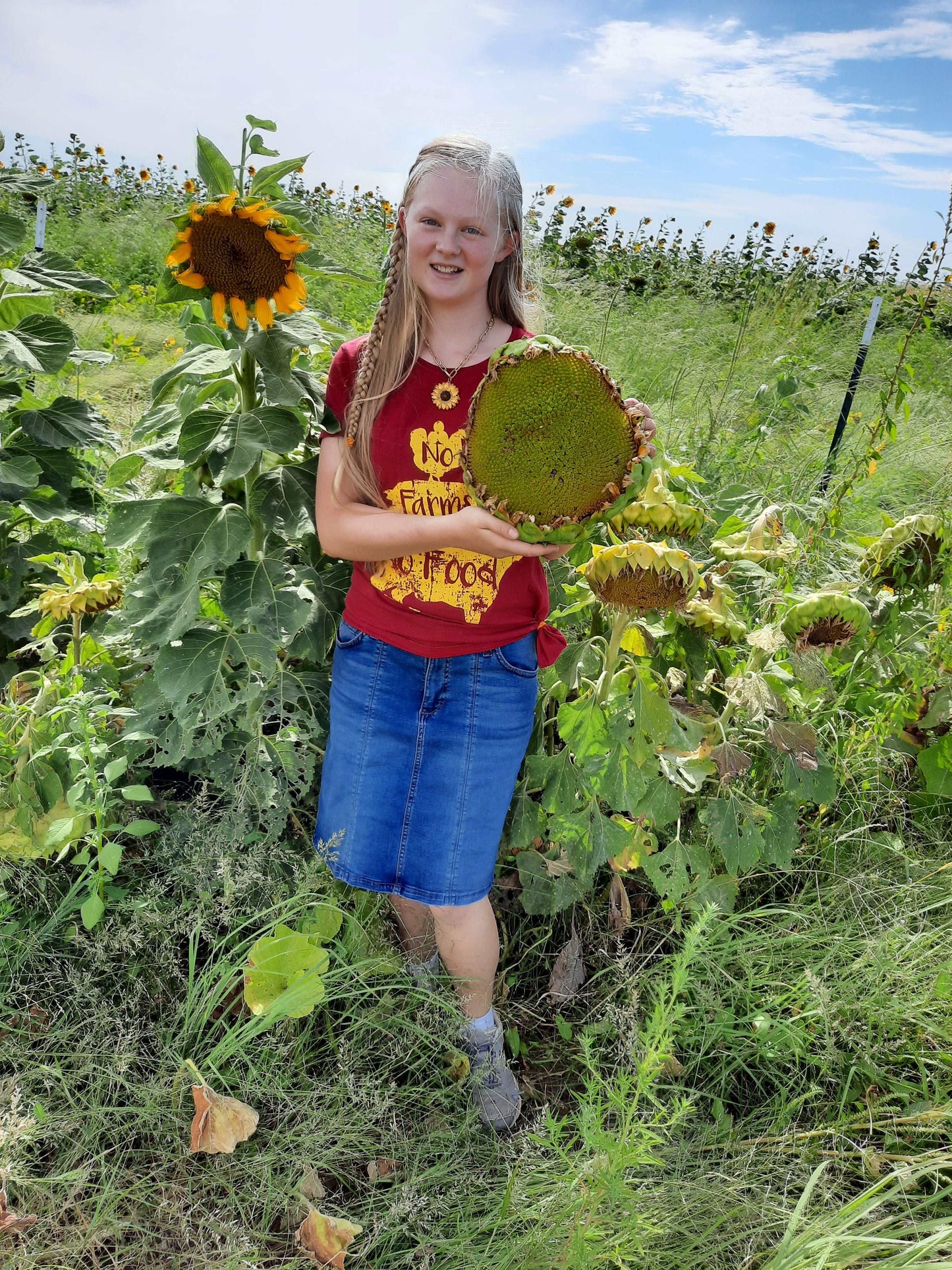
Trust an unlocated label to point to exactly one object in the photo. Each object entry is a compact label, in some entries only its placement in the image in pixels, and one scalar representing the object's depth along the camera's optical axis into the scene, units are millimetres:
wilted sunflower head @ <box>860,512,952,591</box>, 2104
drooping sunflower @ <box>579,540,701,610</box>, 1602
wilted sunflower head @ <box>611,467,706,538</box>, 1687
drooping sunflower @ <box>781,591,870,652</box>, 1824
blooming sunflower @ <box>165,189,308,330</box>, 1526
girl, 1709
